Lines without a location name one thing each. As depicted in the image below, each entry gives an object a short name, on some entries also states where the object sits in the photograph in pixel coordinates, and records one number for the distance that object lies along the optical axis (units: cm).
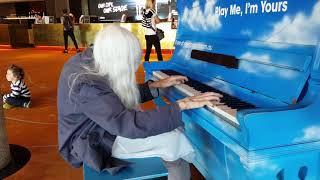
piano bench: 156
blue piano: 122
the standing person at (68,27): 1116
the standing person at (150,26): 708
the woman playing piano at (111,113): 151
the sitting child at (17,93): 479
